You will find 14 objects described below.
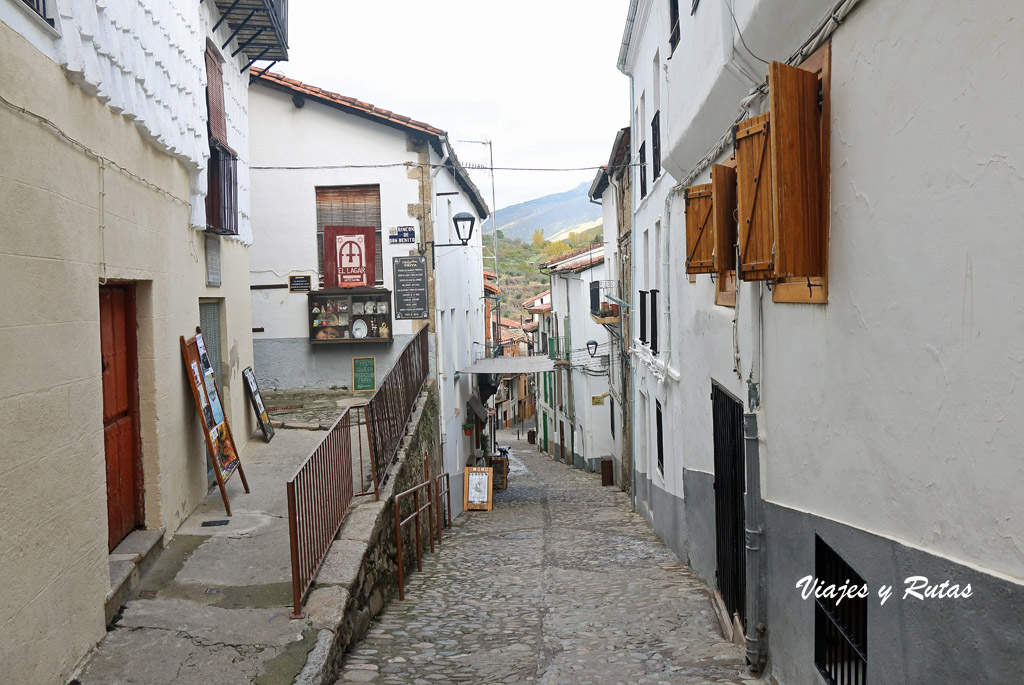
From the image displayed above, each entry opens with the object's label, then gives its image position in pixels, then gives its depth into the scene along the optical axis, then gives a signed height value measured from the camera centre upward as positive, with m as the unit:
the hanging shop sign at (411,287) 14.74 +0.44
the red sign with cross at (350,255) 14.83 +1.00
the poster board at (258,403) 11.17 -1.11
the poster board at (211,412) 7.85 -0.88
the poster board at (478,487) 17.70 -3.55
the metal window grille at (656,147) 12.29 +2.30
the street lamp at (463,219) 14.83 +1.58
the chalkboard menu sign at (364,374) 14.98 -1.03
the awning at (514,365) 19.48 -1.27
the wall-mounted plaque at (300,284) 15.02 +0.54
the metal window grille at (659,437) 12.94 -1.98
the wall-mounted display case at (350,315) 14.84 -0.02
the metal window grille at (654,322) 13.02 -0.24
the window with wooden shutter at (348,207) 15.05 +1.84
